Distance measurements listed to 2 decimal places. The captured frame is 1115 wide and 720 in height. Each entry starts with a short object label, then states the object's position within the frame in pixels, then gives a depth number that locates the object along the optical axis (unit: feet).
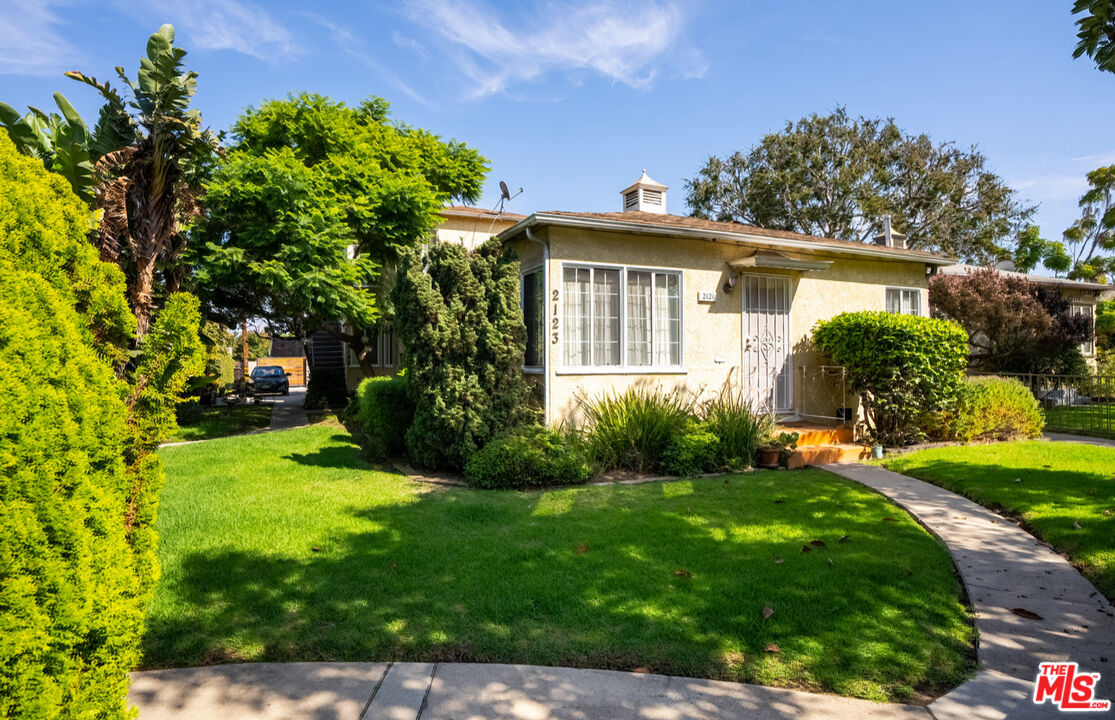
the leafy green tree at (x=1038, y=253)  111.45
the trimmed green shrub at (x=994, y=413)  36.06
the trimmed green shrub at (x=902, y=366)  33.47
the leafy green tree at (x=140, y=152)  33.32
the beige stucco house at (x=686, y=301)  31.55
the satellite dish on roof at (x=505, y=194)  35.50
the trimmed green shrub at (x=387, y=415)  34.42
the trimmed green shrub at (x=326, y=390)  75.45
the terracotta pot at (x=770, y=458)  30.58
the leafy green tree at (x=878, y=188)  108.99
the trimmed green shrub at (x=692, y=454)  28.89
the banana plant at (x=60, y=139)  35.76
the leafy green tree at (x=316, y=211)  48.03
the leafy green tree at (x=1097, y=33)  17.04
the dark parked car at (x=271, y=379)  98.32
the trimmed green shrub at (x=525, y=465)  26.27
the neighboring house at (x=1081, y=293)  78.02
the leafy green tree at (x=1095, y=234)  119.65
